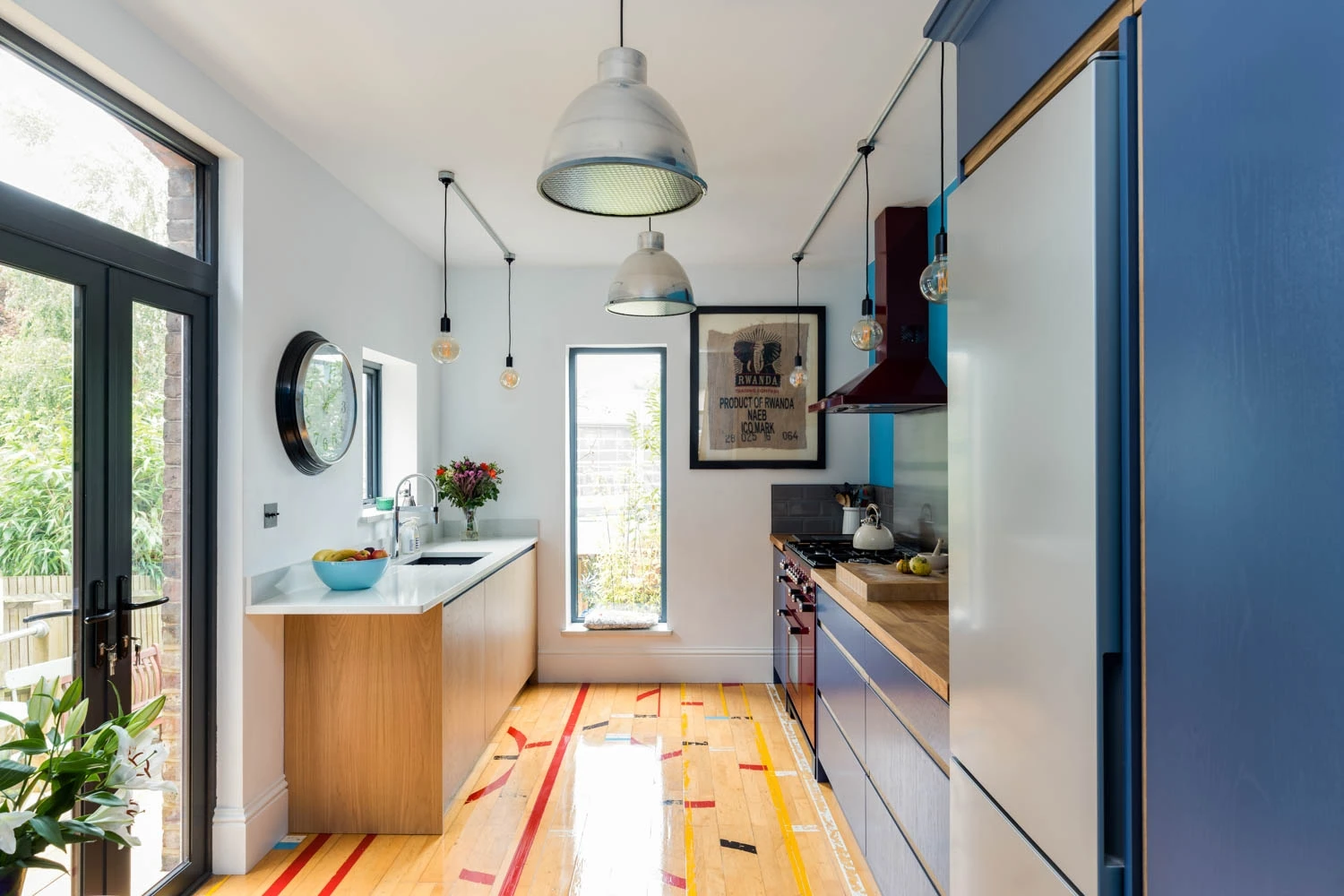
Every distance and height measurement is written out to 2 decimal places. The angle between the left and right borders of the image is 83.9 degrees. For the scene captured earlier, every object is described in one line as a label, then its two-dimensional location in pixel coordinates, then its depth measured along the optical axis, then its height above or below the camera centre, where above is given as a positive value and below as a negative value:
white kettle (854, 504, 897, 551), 3.73 -0.43
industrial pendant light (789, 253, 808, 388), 4.79 +0.97
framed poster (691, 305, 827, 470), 4.82 +0.45
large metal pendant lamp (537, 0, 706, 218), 1.28 +0.54
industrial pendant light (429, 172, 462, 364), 3.30 +0.48
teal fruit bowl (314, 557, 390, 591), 2.89 -0.47
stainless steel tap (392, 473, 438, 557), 3.82 -0.38
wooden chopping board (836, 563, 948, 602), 2.64 -0.48
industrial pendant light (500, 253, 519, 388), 4.15 +0.42
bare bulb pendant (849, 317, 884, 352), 2.74 +0.43
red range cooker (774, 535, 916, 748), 3.50 -0.81
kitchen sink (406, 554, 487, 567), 4.01 -0.59
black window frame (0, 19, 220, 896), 2.20 +0.11
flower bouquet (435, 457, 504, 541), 4.54 -0.19
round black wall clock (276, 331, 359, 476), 2.86 +0.21
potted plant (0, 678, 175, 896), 0.97 -0.46
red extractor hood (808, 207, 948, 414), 3.50 +0.71
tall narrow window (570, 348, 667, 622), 5.03 -0.22
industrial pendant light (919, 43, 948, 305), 2.07 +0.50
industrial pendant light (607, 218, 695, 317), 2.58 +0.60
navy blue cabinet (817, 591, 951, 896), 1.79 -0.90
